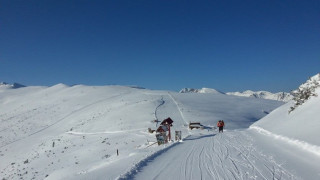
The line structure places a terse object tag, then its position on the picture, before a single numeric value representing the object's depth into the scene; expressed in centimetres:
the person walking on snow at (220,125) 3241
